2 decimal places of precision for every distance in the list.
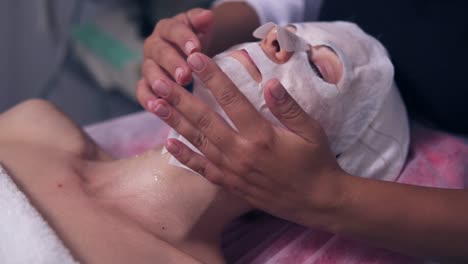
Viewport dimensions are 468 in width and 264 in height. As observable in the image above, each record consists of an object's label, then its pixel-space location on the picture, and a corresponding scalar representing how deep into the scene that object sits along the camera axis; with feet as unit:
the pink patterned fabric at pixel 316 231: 2.76
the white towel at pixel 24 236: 2.18
